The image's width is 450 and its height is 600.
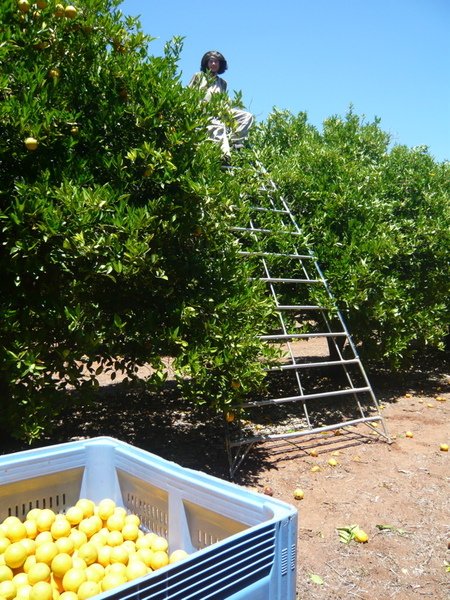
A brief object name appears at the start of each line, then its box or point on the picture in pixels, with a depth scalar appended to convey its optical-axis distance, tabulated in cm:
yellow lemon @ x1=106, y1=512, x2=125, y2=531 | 238
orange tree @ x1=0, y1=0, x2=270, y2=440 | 365
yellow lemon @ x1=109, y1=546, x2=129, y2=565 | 210
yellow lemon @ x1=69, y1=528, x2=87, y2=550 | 220
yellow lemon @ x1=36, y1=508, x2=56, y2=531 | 228
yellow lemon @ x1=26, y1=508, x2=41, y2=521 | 233
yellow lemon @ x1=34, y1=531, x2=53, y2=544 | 216
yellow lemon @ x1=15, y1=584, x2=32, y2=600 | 182
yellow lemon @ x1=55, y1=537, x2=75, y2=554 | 213
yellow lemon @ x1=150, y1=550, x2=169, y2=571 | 209
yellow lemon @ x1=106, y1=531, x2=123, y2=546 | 226
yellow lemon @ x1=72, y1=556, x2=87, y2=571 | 201
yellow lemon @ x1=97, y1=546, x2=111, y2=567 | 212
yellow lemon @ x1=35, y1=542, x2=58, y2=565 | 203
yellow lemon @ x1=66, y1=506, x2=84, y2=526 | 238
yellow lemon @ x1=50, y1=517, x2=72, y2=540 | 224
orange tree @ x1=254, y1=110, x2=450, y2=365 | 666
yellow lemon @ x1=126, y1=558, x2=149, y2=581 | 195
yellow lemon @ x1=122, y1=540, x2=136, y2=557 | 218
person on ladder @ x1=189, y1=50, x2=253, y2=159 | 649
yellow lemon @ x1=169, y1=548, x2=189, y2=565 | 209
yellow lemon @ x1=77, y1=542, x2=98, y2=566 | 212
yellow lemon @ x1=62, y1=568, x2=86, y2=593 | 188
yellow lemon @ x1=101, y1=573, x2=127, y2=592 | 184
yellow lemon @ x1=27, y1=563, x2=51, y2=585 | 192
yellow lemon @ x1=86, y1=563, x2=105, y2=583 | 195
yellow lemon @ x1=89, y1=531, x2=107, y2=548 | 223
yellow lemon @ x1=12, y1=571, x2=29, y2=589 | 191
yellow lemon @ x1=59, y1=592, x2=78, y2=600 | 174
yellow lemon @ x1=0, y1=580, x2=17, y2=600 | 179
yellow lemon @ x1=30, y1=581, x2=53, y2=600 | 177
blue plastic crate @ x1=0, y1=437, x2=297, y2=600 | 152
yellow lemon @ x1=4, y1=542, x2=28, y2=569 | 203
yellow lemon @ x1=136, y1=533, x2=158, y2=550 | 225
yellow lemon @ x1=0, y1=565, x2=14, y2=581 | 194
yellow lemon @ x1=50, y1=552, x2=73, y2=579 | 196
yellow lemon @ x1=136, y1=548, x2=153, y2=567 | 211
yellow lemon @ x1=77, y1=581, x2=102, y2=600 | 182
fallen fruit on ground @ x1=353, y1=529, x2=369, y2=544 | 379
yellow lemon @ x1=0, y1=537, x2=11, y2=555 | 210
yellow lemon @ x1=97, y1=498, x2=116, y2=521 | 246
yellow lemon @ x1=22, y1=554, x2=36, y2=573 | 203
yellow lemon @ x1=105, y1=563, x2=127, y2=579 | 194
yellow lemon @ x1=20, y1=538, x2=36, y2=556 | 209
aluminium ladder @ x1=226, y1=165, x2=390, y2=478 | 588
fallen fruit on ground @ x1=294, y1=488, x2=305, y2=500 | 455
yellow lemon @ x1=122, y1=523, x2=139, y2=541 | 232
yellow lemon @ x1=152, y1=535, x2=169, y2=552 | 221
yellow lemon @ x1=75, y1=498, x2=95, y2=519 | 246
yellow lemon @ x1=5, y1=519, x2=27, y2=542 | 219
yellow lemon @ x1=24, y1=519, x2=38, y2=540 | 224
